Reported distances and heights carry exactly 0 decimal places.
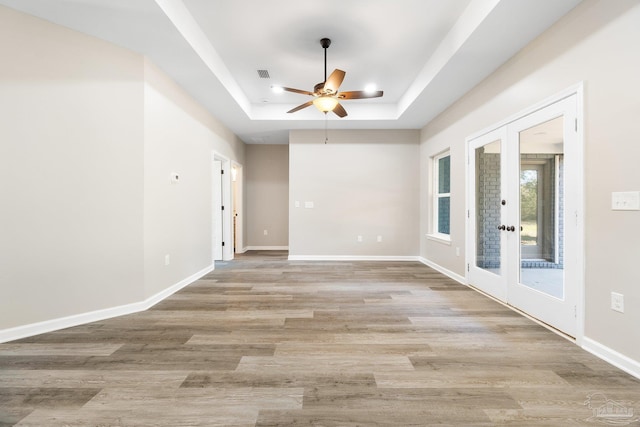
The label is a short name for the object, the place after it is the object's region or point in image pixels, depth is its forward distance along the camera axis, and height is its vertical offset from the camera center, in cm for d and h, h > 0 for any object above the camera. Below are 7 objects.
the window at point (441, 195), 495 +31
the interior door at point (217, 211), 574 +3
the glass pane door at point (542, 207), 253 +6
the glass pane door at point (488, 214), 329 -2
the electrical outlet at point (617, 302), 193 -60
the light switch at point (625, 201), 185 +8
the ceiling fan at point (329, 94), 314 +136
